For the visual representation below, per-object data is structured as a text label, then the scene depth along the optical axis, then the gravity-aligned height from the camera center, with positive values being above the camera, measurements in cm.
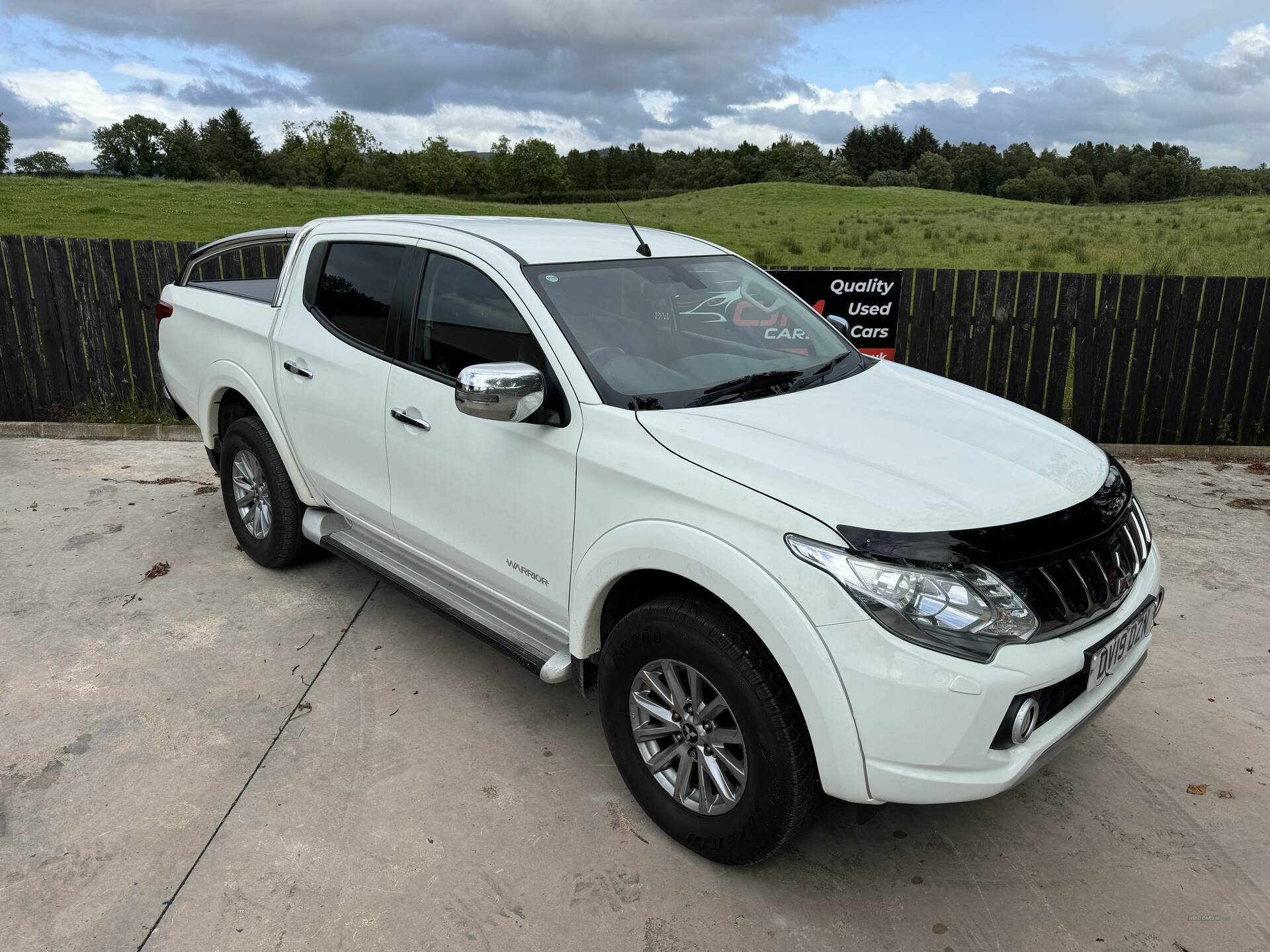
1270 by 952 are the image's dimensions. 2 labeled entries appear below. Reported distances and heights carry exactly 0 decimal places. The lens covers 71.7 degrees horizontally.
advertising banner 719 -63
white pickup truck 219 -84
